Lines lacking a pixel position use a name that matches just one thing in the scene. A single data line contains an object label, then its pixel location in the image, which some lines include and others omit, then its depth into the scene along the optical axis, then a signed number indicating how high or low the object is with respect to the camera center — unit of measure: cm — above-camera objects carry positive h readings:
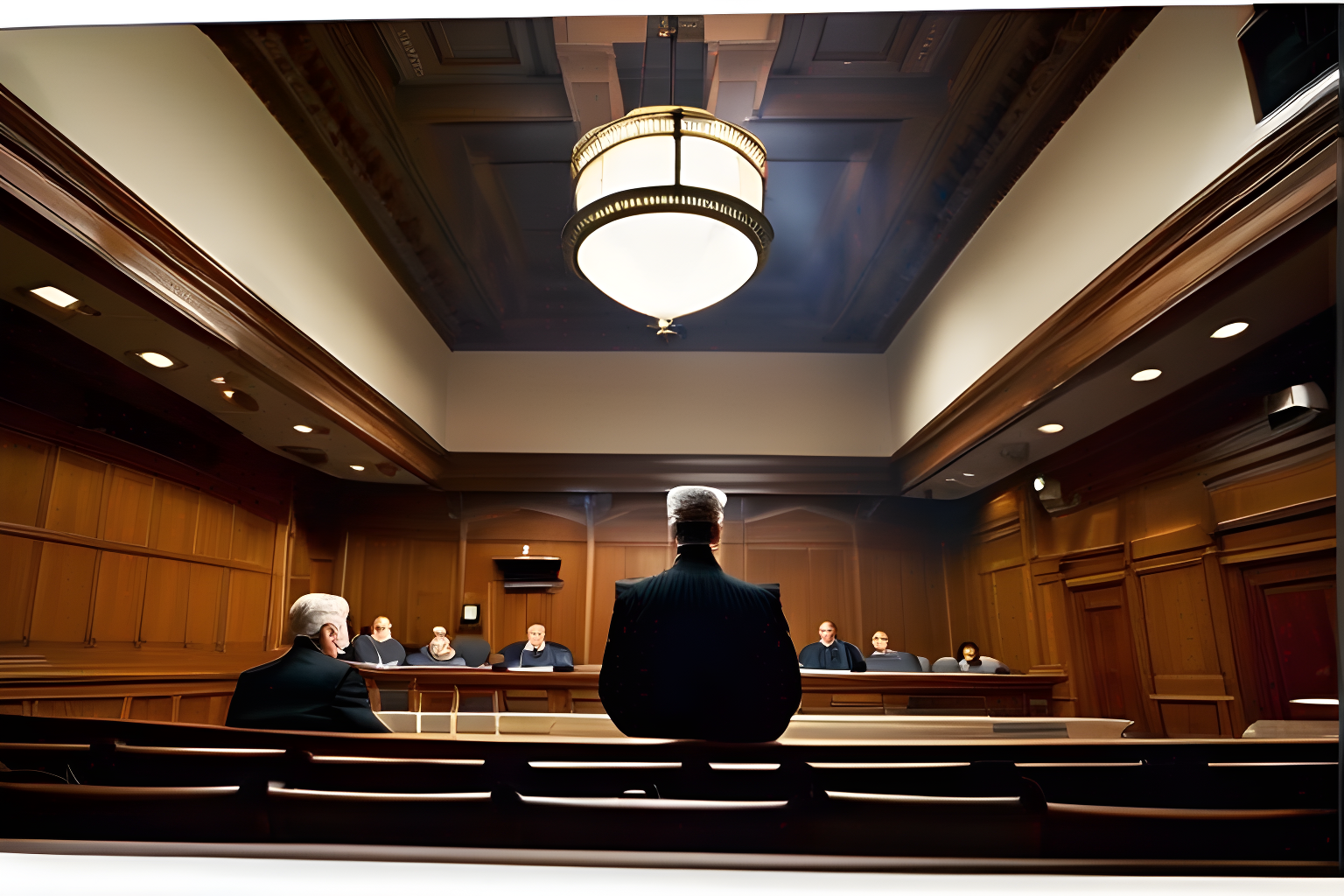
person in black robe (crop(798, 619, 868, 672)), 619 -25
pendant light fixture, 337 +177
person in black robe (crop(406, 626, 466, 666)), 602 -22
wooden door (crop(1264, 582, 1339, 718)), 316 -10
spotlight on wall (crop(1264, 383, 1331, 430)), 316 +87
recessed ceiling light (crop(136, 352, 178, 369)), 379 +132
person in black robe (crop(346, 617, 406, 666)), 606 -16
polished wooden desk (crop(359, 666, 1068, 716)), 437 -35
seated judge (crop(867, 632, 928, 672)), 614 -31
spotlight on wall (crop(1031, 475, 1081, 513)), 542 +89
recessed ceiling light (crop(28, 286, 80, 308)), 313 +135
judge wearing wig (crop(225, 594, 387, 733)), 209 -19
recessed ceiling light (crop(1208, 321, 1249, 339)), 325 +122
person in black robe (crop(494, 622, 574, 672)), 618 -23
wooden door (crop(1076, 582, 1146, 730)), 497 -23
